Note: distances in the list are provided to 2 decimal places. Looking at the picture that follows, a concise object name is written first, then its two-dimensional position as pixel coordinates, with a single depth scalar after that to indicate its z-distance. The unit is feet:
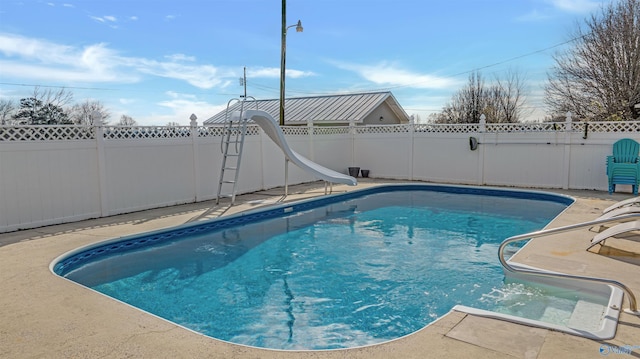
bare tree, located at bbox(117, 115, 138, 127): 72.38
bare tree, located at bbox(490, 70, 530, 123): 84.94
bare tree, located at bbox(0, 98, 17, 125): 54.39
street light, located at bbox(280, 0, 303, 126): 42.37
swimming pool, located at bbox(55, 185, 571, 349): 12.56
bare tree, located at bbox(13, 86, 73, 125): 57.26
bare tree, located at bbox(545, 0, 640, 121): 49.39
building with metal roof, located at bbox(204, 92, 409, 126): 58.70
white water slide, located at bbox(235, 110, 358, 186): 28.53
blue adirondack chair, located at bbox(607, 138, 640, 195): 30.01
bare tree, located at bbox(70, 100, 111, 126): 65.29
